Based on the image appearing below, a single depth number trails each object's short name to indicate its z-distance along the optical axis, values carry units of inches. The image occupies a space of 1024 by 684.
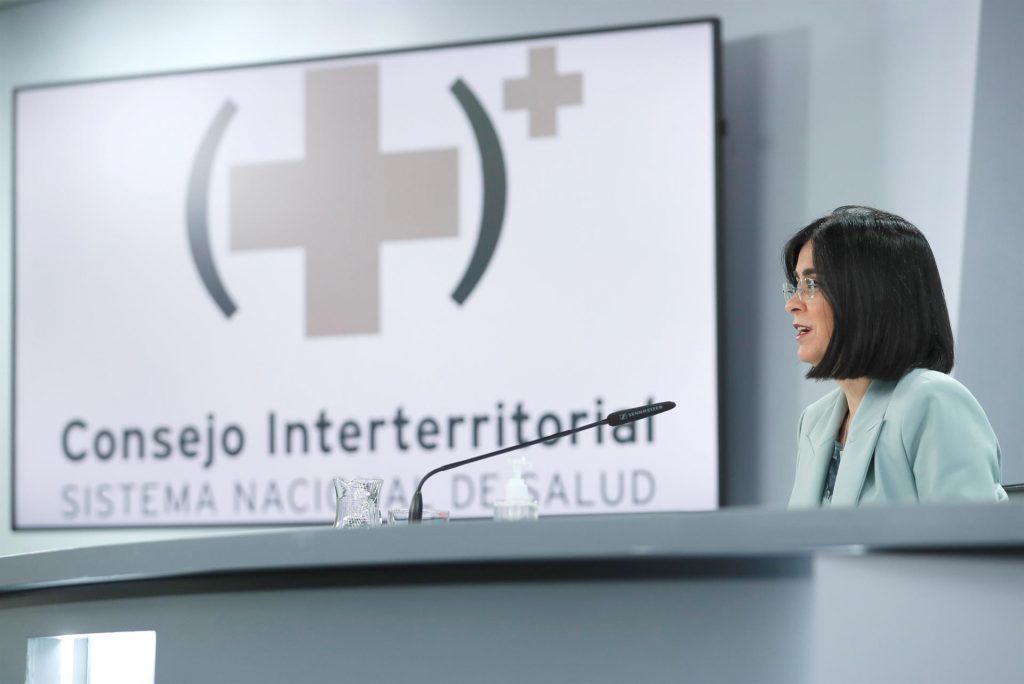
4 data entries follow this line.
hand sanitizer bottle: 164.7
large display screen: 218.7
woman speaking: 155.7
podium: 128.6
